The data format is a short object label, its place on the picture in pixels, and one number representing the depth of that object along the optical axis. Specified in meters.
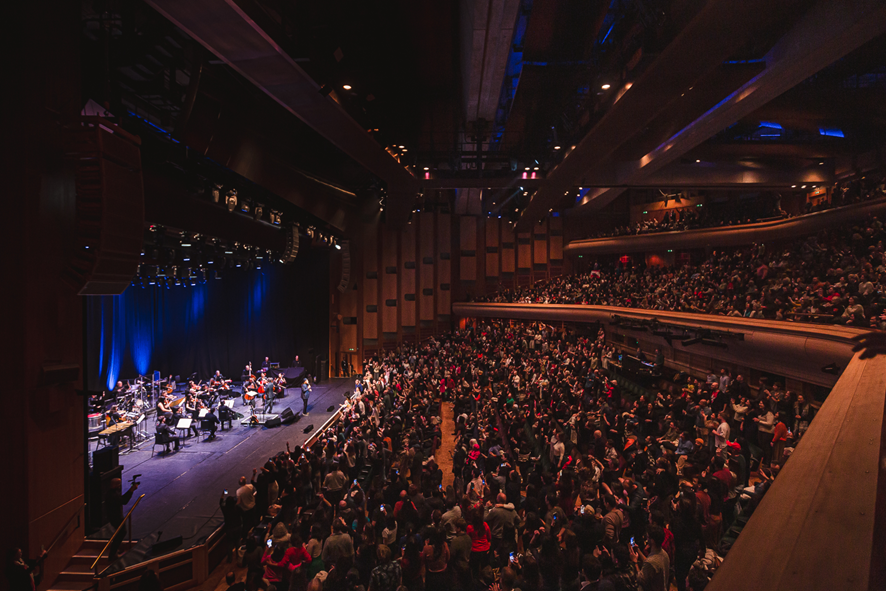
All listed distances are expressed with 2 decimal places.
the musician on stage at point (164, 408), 12.22
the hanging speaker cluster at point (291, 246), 14.21
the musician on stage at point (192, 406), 12.84
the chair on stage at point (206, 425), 11.98
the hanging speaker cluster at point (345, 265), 17.69
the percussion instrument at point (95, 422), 11.69
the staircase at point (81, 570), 5.99
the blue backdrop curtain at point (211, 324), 15.17
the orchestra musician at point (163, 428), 10.83
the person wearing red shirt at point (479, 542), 5.37
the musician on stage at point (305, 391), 14.83
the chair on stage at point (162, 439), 10.78
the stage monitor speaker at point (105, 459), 7.36
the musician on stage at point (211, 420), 11.91
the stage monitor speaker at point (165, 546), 6.39
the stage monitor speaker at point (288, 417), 13.59
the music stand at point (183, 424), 11.45
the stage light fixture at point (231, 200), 10.23
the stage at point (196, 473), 7.60
